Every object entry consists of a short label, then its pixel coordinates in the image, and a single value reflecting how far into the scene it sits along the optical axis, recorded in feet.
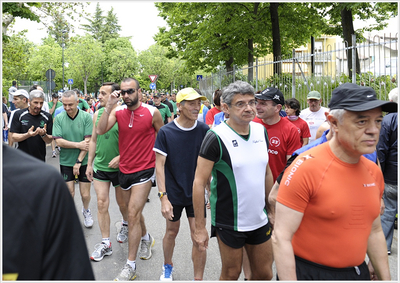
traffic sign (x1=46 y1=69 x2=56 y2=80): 84.36
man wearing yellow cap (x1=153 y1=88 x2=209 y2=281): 15.35
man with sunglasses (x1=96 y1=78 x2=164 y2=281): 17.69
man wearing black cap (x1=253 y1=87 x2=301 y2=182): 16.20
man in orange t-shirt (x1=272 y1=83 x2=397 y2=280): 7.86
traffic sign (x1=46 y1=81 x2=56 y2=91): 87.21
